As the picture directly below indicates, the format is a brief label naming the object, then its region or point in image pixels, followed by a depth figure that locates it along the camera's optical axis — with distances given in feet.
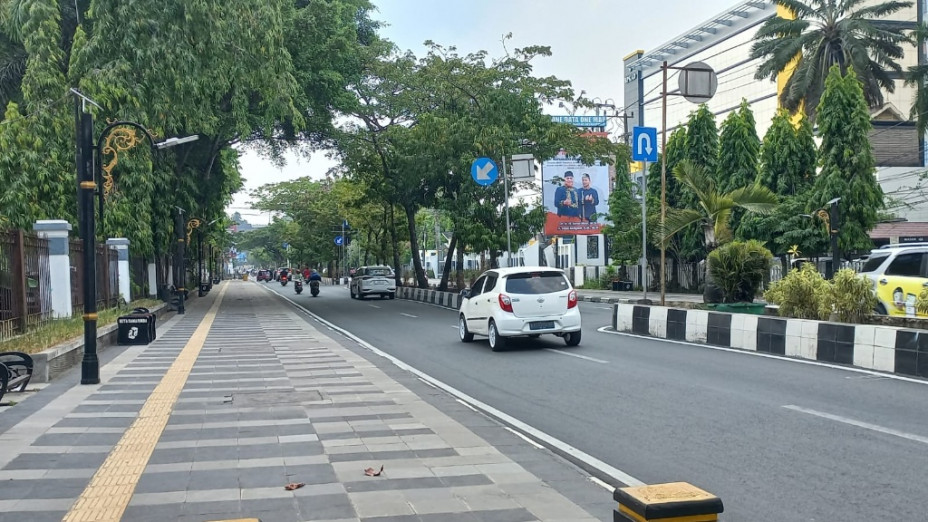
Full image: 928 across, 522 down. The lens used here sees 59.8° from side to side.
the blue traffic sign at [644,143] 69.82
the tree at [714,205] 62.75
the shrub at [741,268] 56.08
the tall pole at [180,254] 97.76
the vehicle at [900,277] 51.90
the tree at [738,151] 127.03
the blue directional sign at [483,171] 87.88
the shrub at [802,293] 46.86
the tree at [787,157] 120.16
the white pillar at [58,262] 53.62
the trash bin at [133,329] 57.72
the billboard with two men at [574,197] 182.80
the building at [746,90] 164.35
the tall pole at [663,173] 65.01
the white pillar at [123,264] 81.05
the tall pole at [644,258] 71.87
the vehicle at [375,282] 131.64
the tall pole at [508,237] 88.61
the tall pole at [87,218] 35.55
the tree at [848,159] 107.45
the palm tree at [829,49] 119.65
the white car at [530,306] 50.49
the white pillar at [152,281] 109.62
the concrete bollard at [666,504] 10.44
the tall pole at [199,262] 166.17
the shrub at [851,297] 43.06
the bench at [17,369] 32.22
